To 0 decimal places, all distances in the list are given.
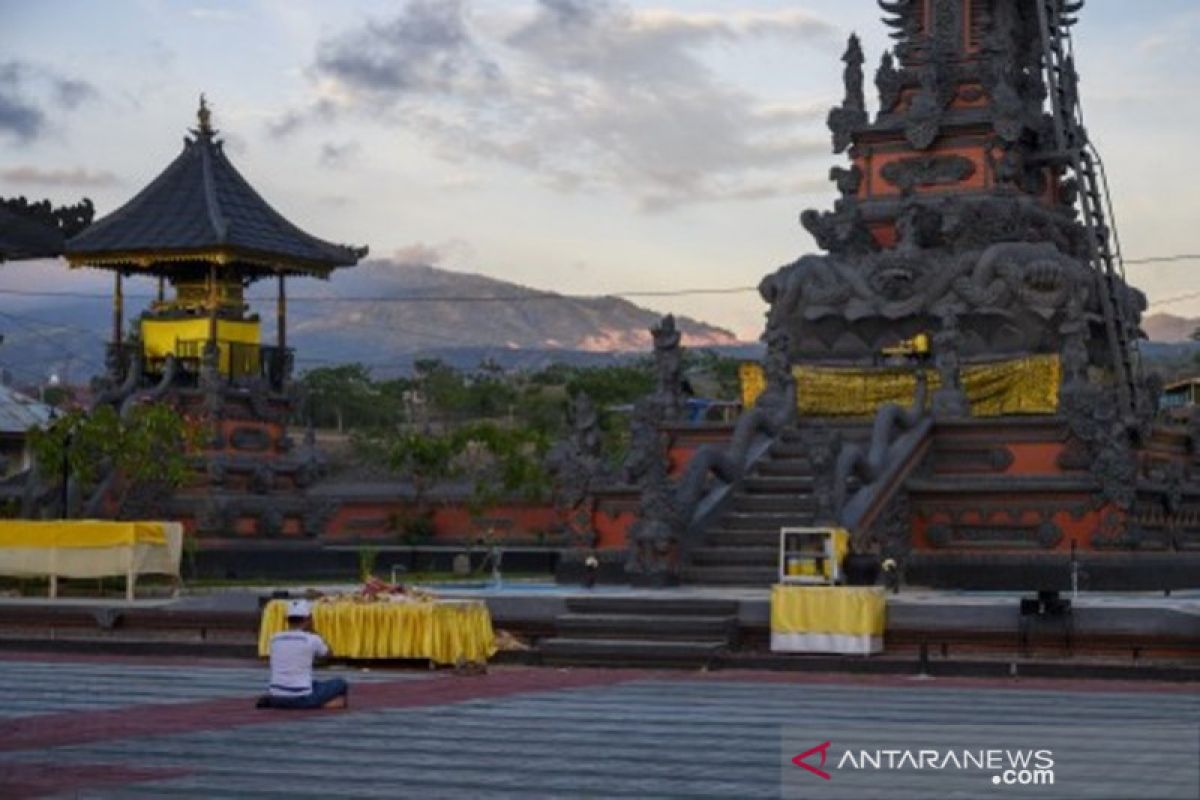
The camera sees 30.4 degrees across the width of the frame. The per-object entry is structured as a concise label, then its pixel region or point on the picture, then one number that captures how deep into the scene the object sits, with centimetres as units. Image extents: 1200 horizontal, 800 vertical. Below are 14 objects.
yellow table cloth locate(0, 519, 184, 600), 3462
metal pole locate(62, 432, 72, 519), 4494
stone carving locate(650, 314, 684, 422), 4228
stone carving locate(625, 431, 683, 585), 3591
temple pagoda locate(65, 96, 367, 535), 5256
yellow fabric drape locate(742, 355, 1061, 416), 4219
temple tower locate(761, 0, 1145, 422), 4381
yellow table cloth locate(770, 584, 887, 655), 2720
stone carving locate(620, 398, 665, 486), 3859
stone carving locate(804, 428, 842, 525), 3525
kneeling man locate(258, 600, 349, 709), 2097
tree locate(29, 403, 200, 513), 4644
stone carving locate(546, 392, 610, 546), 3956
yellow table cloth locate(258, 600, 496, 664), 2748
